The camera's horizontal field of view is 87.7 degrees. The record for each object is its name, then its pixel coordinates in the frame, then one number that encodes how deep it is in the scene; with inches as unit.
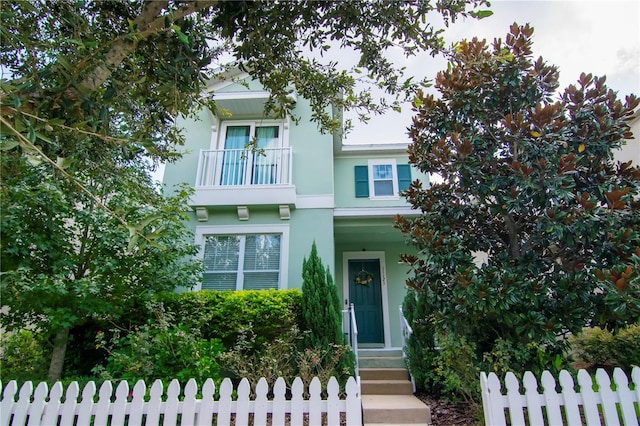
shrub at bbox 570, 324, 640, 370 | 195.9
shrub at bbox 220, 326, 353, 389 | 190.5
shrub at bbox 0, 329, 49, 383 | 214.8
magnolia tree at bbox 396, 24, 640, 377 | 149.0
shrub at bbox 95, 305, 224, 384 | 176.4
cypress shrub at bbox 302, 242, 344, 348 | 228.4
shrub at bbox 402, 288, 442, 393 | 214.8
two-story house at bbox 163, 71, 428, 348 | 305.0
